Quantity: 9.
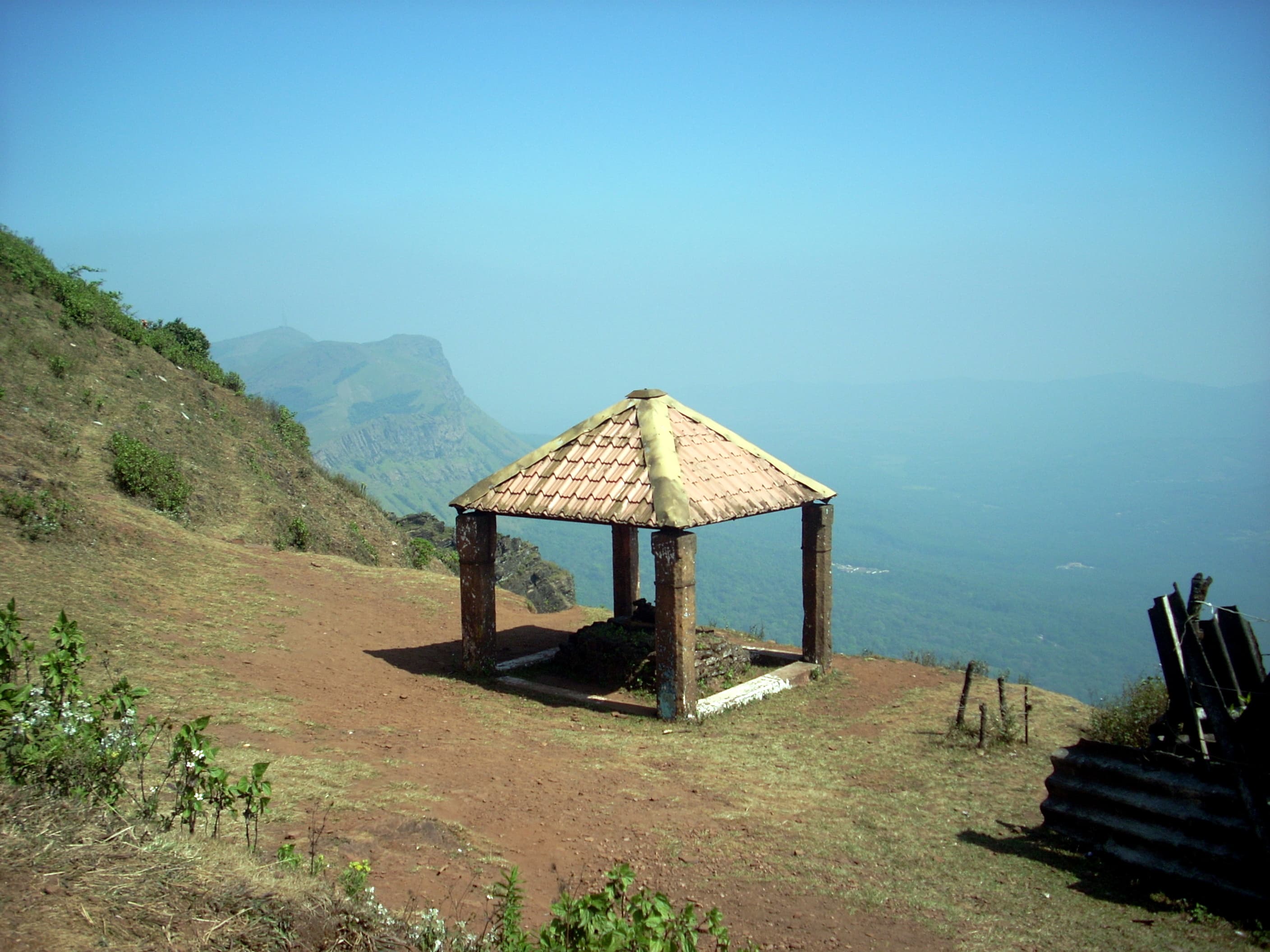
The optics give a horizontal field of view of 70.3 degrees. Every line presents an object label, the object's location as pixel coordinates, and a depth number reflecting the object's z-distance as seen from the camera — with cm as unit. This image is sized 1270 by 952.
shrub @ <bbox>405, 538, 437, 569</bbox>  2203
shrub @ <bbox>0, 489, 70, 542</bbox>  1168
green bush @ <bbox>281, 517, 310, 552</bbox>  1806
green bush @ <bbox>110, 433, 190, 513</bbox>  1597
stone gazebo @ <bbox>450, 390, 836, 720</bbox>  981
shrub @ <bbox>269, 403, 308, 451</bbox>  2517
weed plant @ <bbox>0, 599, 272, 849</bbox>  445
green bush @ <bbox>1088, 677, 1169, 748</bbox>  854
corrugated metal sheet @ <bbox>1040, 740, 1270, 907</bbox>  571
